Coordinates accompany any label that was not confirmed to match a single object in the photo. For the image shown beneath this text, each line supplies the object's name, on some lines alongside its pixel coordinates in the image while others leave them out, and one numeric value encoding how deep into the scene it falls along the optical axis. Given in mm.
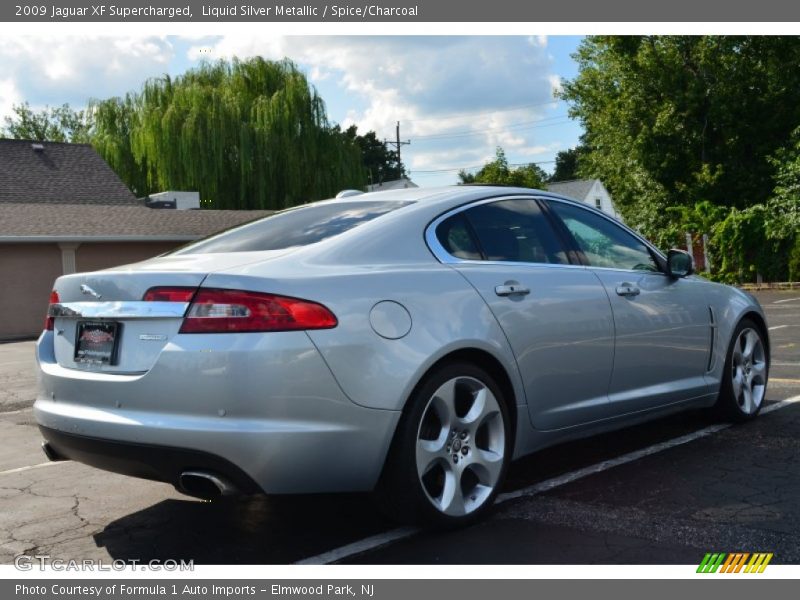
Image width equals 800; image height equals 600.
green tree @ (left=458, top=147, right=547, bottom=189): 41000
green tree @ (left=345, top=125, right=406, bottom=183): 88188
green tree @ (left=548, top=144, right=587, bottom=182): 111500
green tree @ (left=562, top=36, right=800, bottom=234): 29969
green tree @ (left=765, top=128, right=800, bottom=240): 24969
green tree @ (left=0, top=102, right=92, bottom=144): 75375
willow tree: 35281
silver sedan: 3574
